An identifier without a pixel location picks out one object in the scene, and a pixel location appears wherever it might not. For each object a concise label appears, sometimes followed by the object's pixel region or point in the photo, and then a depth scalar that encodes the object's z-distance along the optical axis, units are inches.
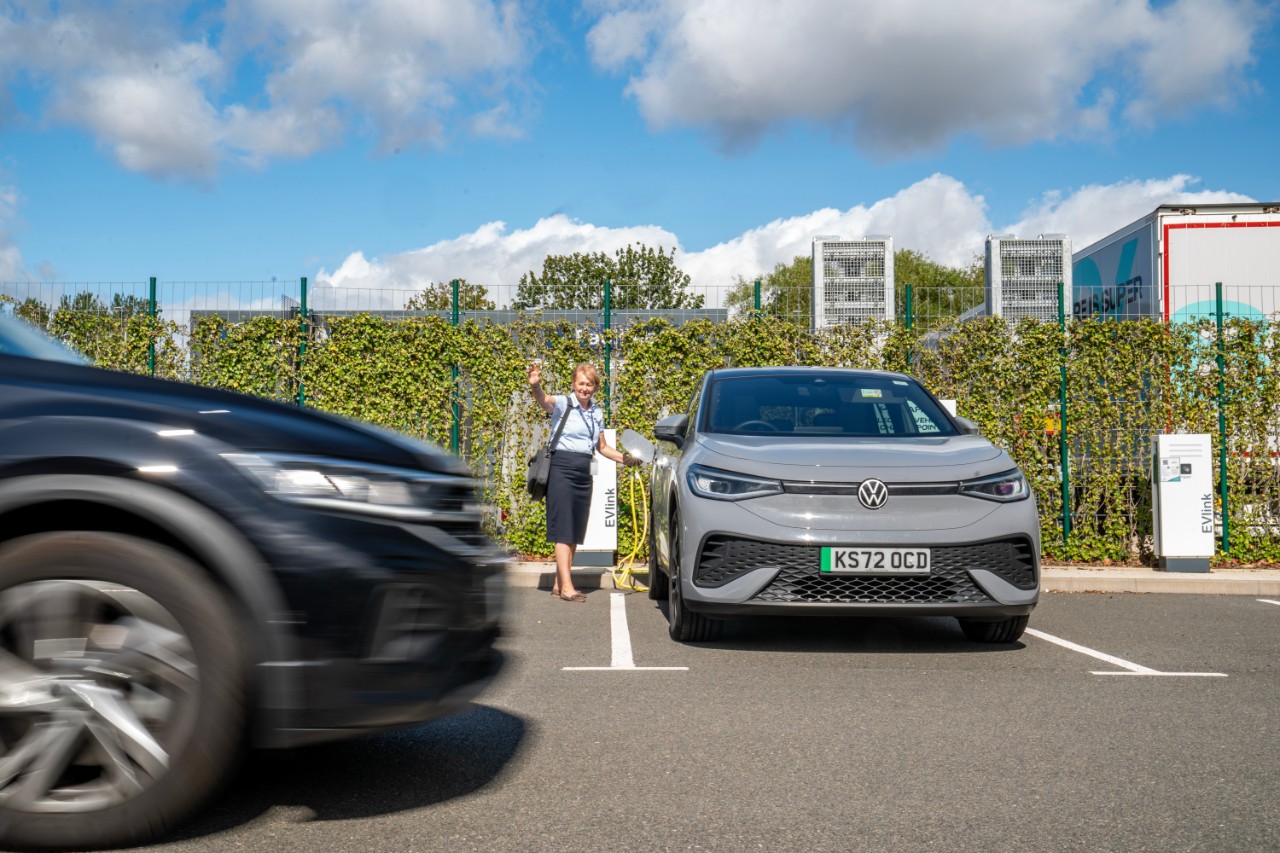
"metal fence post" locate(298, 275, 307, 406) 467.6
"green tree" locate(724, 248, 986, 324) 471.2
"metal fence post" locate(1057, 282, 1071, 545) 444.5
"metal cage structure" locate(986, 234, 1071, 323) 712.4
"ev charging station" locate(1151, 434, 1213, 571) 411.8
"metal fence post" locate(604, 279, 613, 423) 461.0
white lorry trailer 486.6
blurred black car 115.2
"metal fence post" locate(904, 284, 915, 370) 462.3
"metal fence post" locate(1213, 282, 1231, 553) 437.4
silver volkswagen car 237.1
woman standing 342.3
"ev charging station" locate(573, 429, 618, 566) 406.0
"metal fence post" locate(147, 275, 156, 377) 482.6
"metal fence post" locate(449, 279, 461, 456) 459.2
